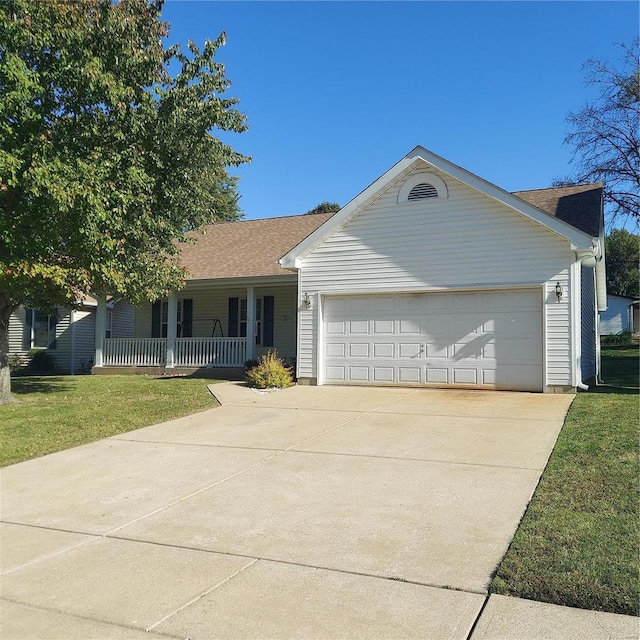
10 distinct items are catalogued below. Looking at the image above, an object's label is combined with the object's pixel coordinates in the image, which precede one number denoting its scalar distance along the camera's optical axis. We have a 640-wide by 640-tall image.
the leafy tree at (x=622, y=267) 50.56
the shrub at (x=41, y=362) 23.19
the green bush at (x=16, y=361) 23.00
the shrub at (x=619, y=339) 36.59
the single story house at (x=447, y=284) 12.66
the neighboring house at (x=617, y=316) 42.88
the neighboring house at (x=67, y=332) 23.23
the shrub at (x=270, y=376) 14.26
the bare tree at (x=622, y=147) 26.05
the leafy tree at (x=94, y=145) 10.50
